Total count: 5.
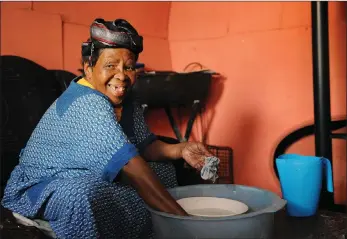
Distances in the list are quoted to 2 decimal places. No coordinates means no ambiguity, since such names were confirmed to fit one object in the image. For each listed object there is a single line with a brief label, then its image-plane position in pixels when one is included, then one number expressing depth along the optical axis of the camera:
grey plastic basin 0.84
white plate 1.10
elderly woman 1.04
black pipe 1.82
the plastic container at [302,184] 1.16
